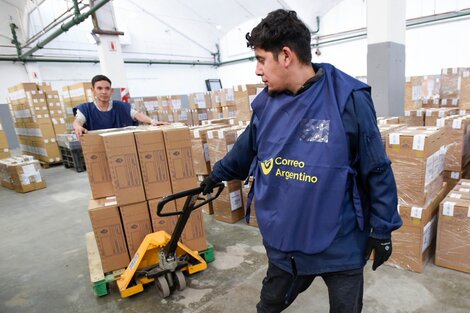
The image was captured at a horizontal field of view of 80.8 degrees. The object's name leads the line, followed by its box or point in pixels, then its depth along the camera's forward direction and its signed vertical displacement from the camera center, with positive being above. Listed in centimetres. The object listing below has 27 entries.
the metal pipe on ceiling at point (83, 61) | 960 +241
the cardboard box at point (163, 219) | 254 -97
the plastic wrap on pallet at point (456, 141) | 316 -67
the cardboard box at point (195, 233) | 269 -118
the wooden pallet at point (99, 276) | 237 -134
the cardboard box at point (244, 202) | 347 -126
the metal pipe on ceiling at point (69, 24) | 536 +230
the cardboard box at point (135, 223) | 247 -95
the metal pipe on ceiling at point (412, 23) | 828 +207
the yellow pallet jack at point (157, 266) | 225 -126
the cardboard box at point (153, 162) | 245 -42
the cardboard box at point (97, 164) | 246 -38
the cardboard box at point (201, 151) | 391 -58
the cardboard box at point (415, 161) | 216 -60
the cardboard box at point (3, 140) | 714 -22
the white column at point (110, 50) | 574 +145
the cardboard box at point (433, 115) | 409 -46
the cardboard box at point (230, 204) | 359 -127
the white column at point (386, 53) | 360 +49
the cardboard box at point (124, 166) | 234 -41
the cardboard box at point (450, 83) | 517 -1
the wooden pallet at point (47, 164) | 851 -115
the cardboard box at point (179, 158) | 254 -42
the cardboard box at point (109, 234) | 239 -99
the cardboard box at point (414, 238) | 227 -126
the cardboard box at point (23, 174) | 602 -96
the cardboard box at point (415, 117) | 428 -48
